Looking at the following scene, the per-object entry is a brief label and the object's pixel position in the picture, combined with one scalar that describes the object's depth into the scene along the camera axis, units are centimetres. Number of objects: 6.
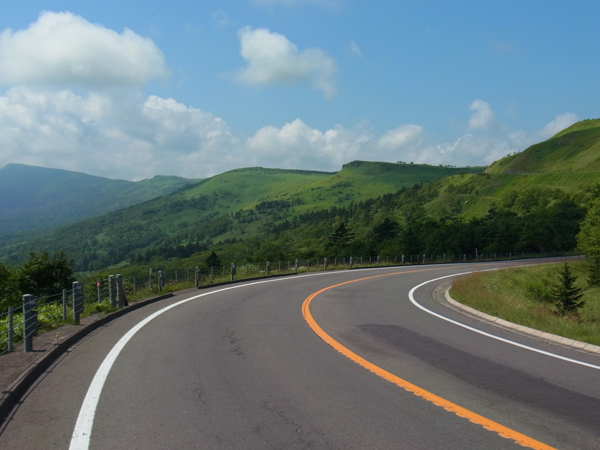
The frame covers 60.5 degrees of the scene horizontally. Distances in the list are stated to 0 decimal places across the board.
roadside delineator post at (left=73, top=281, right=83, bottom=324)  1184
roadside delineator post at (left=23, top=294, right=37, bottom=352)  852
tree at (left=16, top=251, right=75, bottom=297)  4744
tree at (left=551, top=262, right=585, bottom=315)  2150
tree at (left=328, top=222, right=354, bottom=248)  11592
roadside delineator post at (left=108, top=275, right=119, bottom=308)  1479
